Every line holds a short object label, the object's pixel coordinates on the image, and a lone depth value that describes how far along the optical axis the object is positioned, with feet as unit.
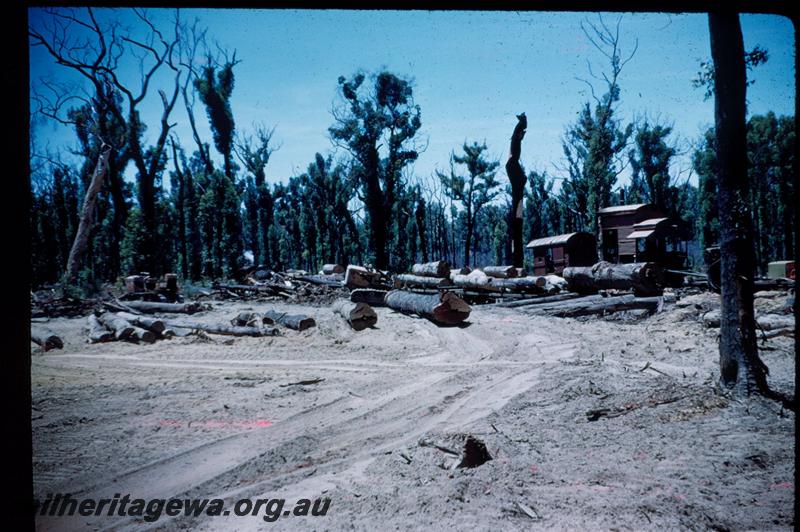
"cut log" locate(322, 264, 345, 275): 74.90
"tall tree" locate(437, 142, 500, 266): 106.42
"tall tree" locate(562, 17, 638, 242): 68.04
